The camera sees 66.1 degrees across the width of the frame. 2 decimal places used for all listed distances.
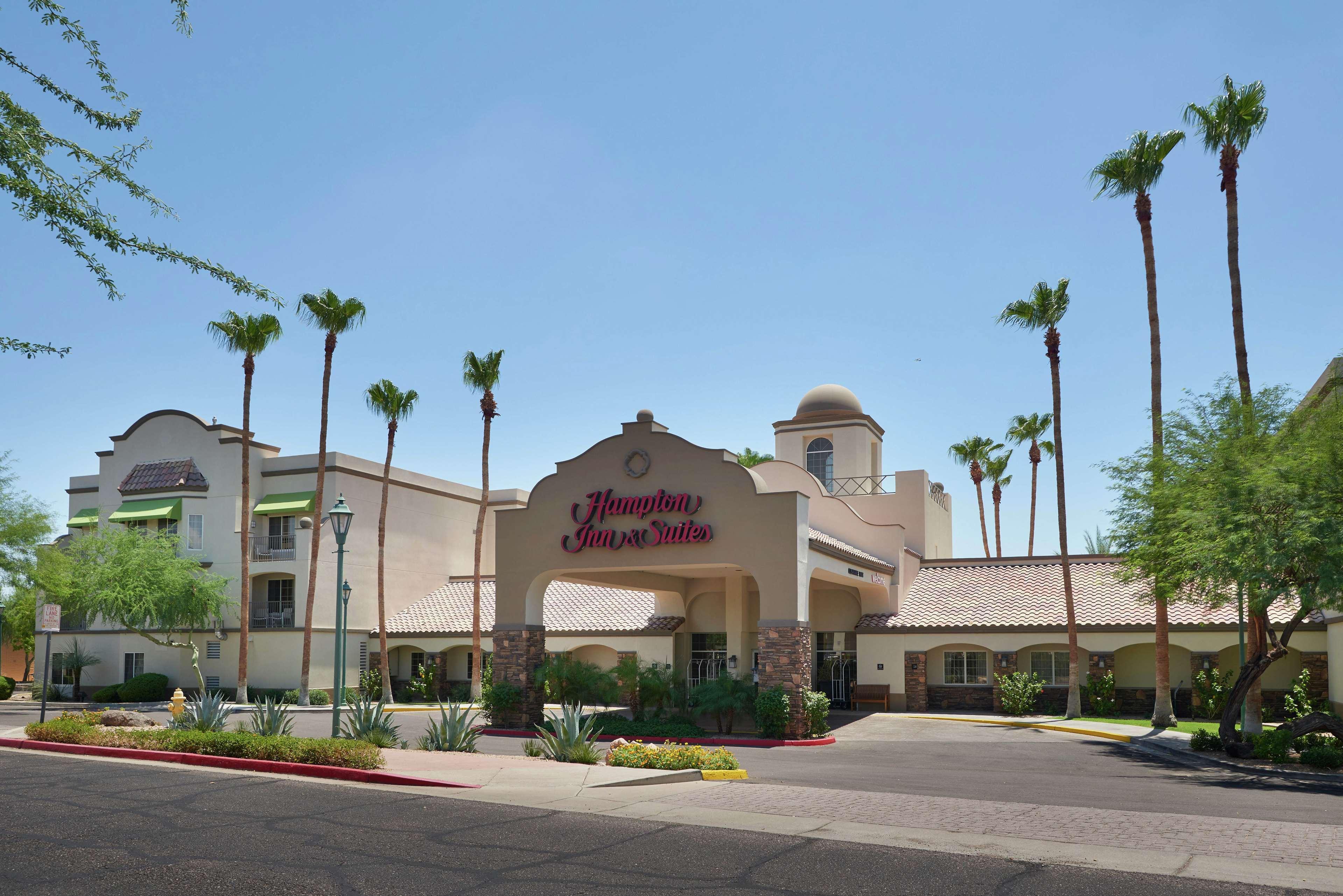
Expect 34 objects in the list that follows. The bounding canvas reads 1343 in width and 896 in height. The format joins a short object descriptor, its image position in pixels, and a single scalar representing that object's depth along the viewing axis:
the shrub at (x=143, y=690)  38.56
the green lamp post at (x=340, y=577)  17.84
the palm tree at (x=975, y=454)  57.66
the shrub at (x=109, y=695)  38.97
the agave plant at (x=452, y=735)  18.22
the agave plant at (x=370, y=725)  18.14
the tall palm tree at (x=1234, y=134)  24.14
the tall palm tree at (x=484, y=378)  37.97
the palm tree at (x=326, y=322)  37.47
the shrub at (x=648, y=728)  23.36
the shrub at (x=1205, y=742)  20.78
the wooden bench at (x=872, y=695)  33.62
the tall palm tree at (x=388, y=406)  38.81
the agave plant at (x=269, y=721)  18.34
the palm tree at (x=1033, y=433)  52.73
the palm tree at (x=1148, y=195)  26.50
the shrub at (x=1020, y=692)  31.47
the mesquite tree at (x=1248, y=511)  17.66
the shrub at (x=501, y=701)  25.88
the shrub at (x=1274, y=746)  18.92
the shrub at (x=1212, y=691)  28.66
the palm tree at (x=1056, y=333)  30.36
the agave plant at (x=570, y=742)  16.89
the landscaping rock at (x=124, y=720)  21.42
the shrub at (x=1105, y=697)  30.70
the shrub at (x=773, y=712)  23.02
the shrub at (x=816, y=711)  23.36
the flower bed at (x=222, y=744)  15.42
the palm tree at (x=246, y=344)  37.44
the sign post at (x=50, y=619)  22.71
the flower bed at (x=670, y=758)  15.79
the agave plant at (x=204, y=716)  19.33
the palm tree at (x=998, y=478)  58.31
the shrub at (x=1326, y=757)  18.16
